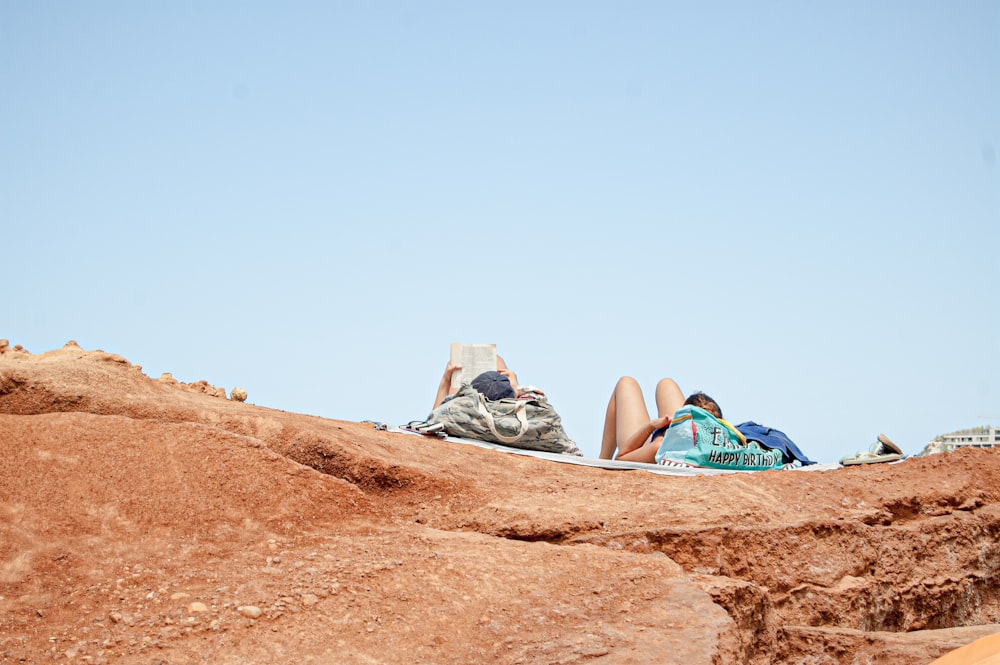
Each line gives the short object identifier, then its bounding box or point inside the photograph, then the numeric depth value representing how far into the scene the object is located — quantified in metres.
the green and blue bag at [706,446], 8.55
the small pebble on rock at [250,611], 4.43
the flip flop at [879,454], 8.24
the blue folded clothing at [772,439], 9.09
